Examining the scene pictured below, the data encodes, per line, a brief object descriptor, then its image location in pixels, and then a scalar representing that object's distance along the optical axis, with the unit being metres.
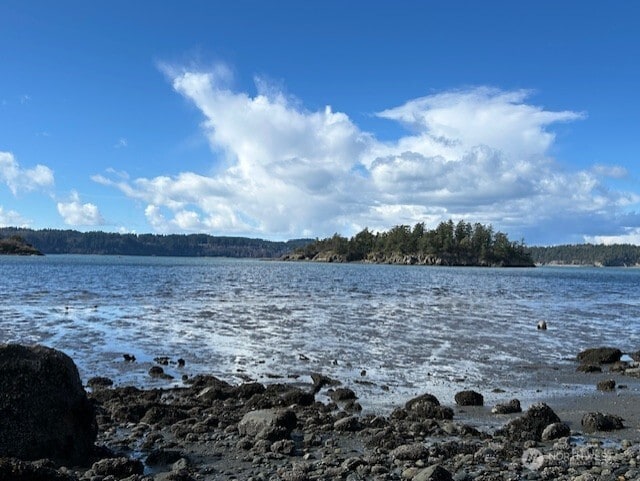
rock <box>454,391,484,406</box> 16.90
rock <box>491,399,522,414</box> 15.98
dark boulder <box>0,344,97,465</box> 10.72
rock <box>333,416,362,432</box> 13.70
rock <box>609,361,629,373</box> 23.42
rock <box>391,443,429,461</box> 11.52
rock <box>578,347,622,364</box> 25.25
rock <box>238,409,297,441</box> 12.68
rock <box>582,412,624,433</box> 14.15
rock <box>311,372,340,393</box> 19.26
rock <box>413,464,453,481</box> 9.83
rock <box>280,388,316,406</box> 16.34
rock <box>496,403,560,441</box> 13.30
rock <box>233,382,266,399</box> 17.50
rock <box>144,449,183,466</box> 11.31
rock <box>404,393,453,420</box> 15.23
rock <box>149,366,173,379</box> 20.70
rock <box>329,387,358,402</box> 17.39
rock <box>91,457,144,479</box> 10.36
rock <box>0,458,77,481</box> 8.12
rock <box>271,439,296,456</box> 11.95
